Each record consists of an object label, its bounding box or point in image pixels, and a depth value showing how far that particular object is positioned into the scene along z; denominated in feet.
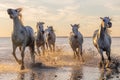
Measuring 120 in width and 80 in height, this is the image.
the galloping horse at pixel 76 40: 72.54
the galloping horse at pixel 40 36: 80.07
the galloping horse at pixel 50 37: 91.76
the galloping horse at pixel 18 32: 54.70
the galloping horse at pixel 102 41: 57.67
